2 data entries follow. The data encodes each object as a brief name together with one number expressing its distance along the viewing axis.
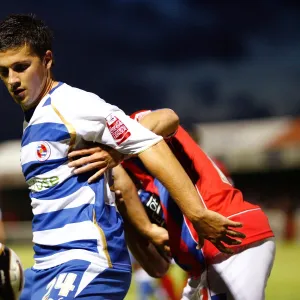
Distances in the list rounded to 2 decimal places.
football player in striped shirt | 7.11
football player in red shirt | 8.35
